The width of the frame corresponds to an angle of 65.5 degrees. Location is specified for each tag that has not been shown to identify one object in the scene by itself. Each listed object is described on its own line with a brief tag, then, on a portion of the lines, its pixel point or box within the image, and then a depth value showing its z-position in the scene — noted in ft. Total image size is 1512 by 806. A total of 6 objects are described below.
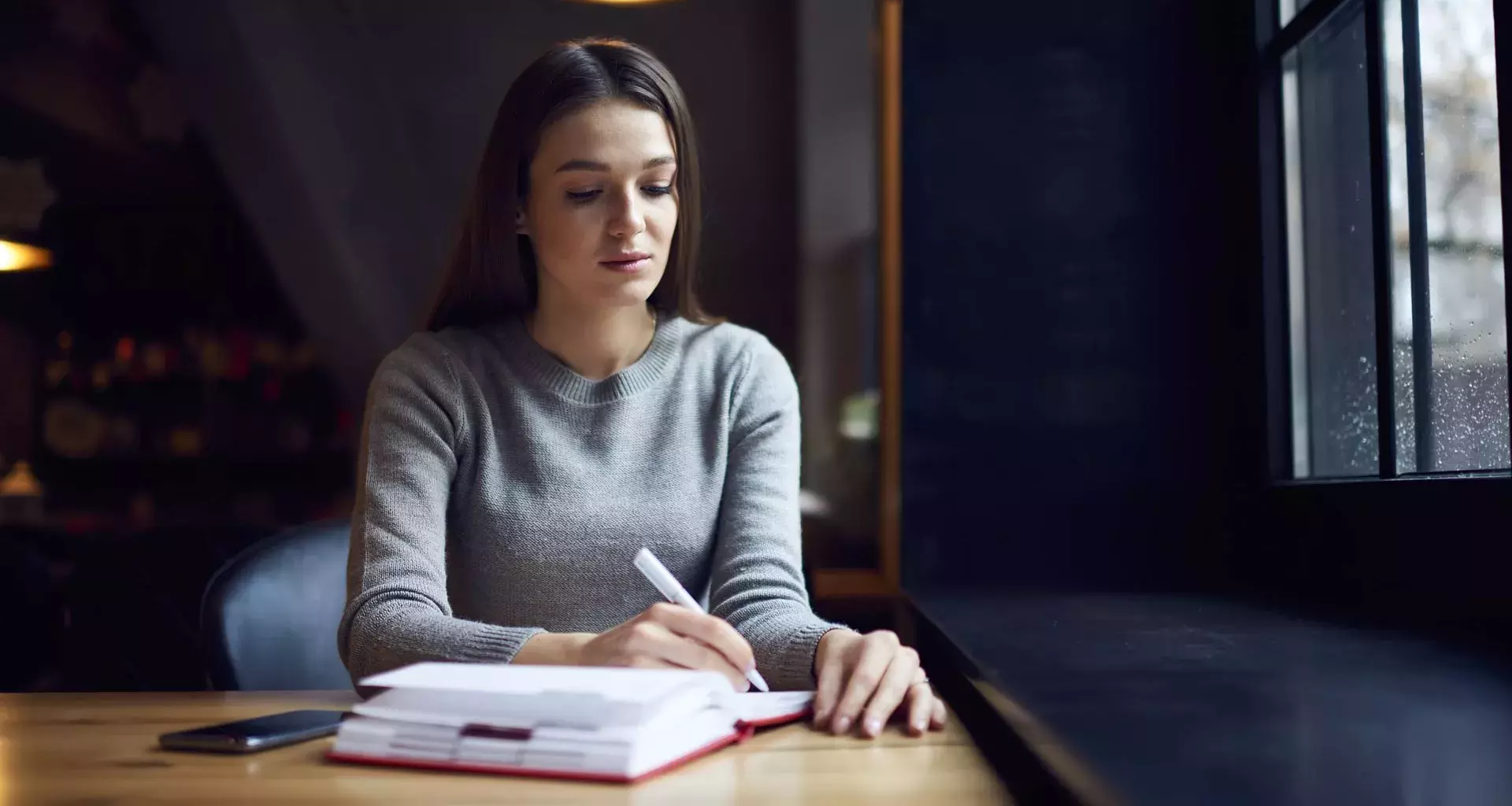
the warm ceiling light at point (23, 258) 9.47
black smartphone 2.76
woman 4.44
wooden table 2.38
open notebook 2.45
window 4.56
